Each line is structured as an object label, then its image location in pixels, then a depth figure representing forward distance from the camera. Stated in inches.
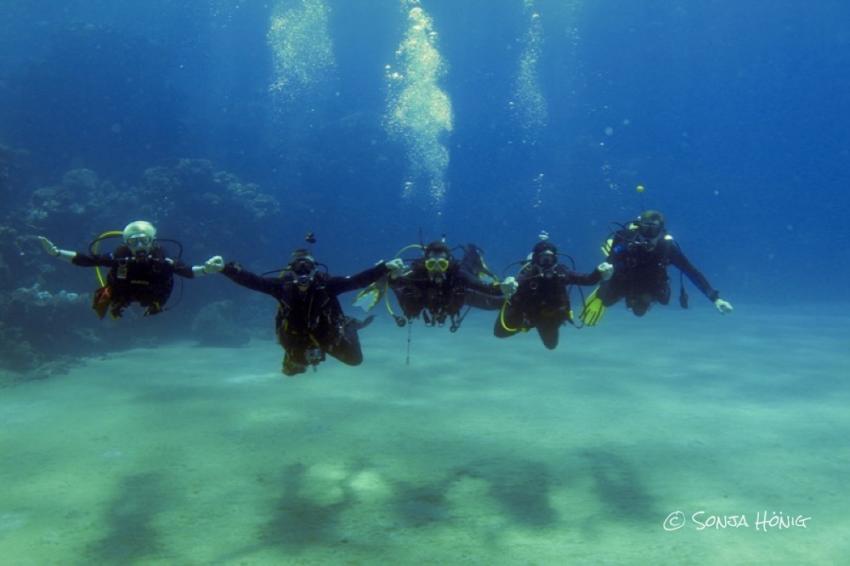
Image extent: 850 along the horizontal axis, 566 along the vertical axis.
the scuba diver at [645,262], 362.9
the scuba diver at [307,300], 274.8
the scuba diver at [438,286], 300.4
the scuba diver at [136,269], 267.3
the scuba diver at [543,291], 313.6
